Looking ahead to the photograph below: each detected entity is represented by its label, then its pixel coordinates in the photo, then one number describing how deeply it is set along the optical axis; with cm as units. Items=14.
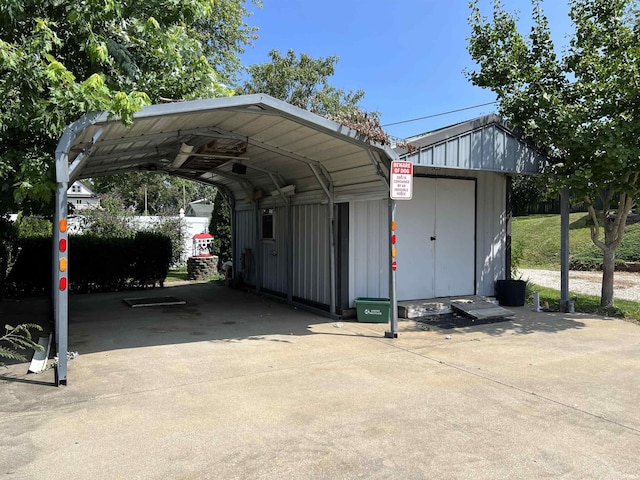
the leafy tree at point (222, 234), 1664
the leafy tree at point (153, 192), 2297
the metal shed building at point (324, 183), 625
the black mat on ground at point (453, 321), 816
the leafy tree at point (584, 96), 799
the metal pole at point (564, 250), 941
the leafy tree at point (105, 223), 1594
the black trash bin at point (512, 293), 993
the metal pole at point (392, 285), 712
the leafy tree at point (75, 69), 519
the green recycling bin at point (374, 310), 824
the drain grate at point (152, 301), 1029
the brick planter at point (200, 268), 1569
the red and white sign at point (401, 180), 688
